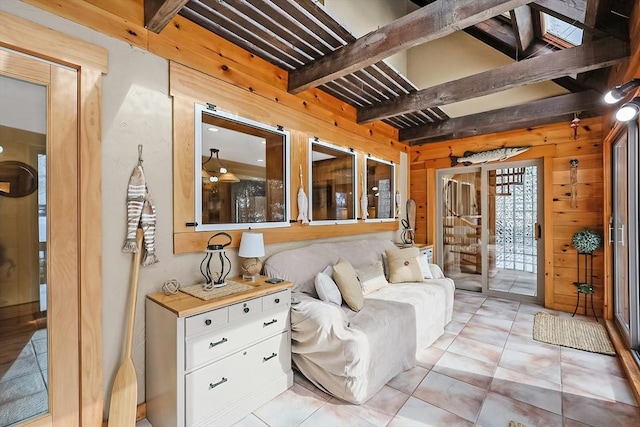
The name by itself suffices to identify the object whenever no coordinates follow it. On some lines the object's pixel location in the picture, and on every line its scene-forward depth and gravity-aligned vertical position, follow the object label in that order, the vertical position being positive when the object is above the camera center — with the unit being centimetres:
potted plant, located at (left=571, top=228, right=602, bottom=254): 357 -37
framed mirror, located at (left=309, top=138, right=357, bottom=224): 330 +37
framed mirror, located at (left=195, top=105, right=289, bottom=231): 229 +36
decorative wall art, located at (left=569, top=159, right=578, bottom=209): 388 +40
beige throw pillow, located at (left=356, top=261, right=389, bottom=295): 305 -71
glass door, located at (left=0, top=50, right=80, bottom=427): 152 -17
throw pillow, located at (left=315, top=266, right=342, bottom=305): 249 -68
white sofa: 202 -93
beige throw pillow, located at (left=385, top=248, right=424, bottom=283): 344 -65
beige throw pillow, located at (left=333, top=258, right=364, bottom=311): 252 -66
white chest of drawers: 166 -92
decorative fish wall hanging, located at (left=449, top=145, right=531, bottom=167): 428 +89
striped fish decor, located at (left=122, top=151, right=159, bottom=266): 186 -1
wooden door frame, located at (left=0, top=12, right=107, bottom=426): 168 +2
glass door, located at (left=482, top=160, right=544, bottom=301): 431 -28
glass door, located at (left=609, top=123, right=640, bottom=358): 257 -22
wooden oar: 167 -104
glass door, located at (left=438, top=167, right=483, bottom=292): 485 -25
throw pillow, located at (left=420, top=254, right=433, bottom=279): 358 -71
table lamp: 228 -32
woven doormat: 284 -133
